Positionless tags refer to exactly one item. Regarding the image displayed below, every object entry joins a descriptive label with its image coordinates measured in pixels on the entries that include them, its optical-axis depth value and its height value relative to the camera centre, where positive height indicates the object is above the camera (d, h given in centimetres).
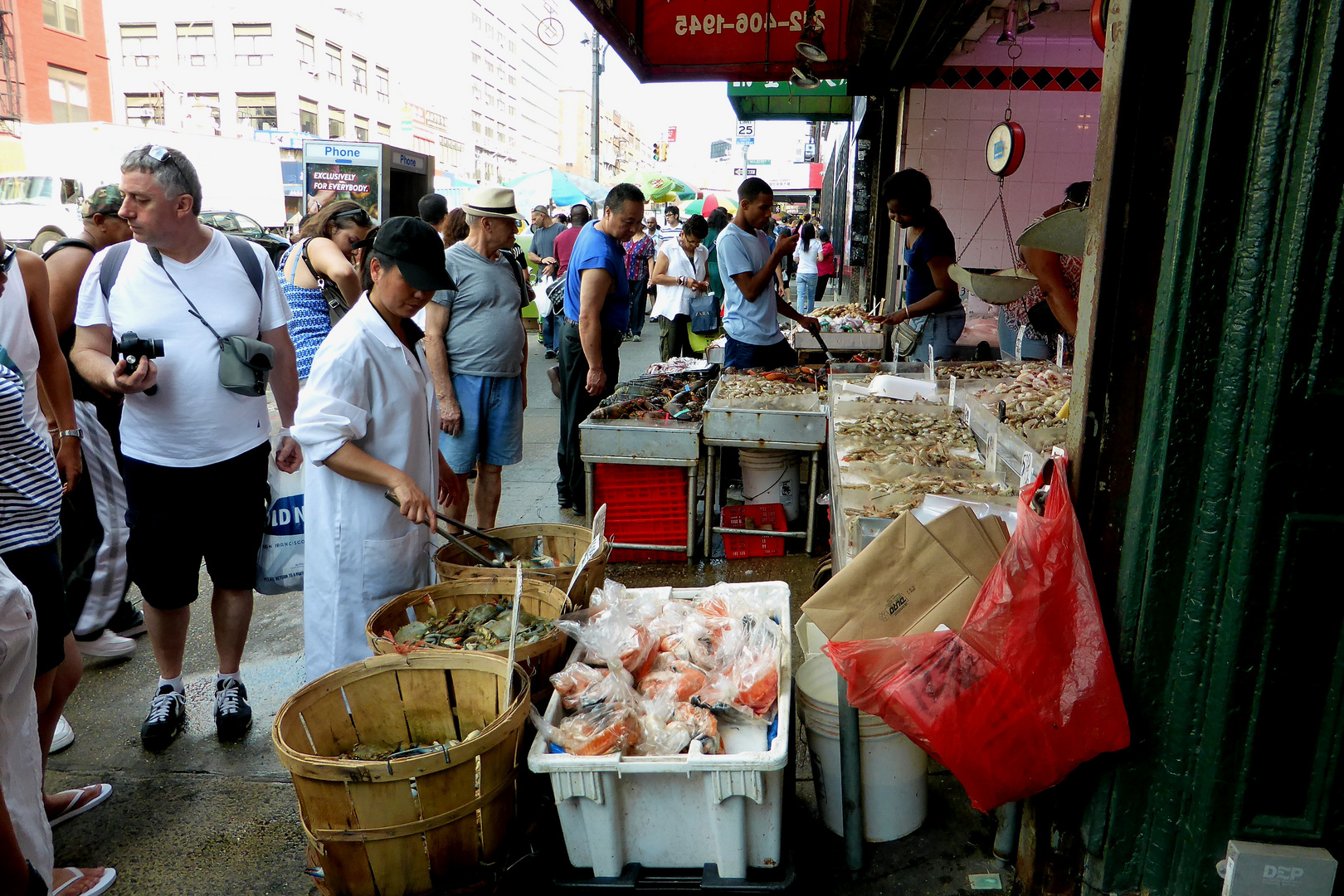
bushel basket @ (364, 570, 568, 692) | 250 -113
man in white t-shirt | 296 -53
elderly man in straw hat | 456 -43
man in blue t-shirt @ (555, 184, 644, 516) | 528 -36
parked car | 2035 +84
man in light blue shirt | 573 -11
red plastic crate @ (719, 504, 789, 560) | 512 -155
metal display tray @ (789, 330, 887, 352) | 766 -64
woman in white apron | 261 -61
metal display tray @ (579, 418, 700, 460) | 477 -98
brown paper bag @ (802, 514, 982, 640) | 213 -80
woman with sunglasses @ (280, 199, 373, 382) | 430 -9
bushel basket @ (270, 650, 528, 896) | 195 -127
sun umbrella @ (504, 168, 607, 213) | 2145 +190
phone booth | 1333 +138
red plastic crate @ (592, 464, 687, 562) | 497 -139
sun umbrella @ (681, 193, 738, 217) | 2744 +207
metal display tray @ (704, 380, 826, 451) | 475 -89
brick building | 2933 +698
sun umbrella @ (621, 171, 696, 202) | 2111 +208
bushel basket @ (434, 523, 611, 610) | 294 -110
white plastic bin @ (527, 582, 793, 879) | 211 -140
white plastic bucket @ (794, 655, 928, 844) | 251 -150
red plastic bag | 191 -93
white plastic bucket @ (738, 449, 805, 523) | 509 -127
